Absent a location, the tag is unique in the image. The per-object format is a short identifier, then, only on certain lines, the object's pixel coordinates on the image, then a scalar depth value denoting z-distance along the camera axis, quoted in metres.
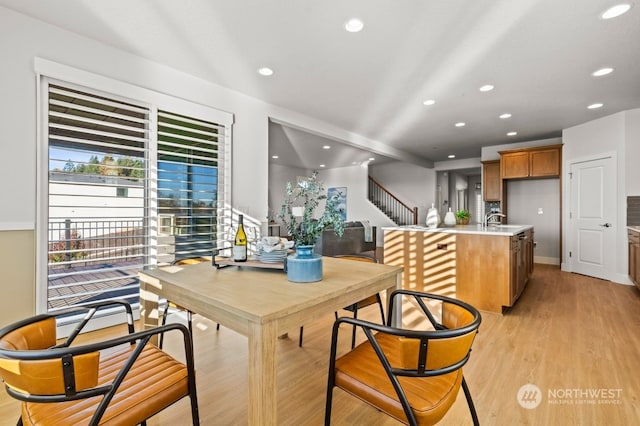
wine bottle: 1.92
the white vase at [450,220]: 4.07
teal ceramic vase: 1.48
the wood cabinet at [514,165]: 6.16
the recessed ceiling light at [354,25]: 2.47
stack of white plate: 1.82
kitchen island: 3.26
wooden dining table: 1.06
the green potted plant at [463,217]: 4.88
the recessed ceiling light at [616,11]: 2.26
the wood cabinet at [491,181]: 6.85
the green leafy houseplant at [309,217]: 1.42
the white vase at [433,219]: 4.06
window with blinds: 2.63
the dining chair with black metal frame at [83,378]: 0.89
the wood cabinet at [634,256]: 3.92
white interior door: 4.88
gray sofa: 6.11
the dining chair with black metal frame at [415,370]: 1.04
